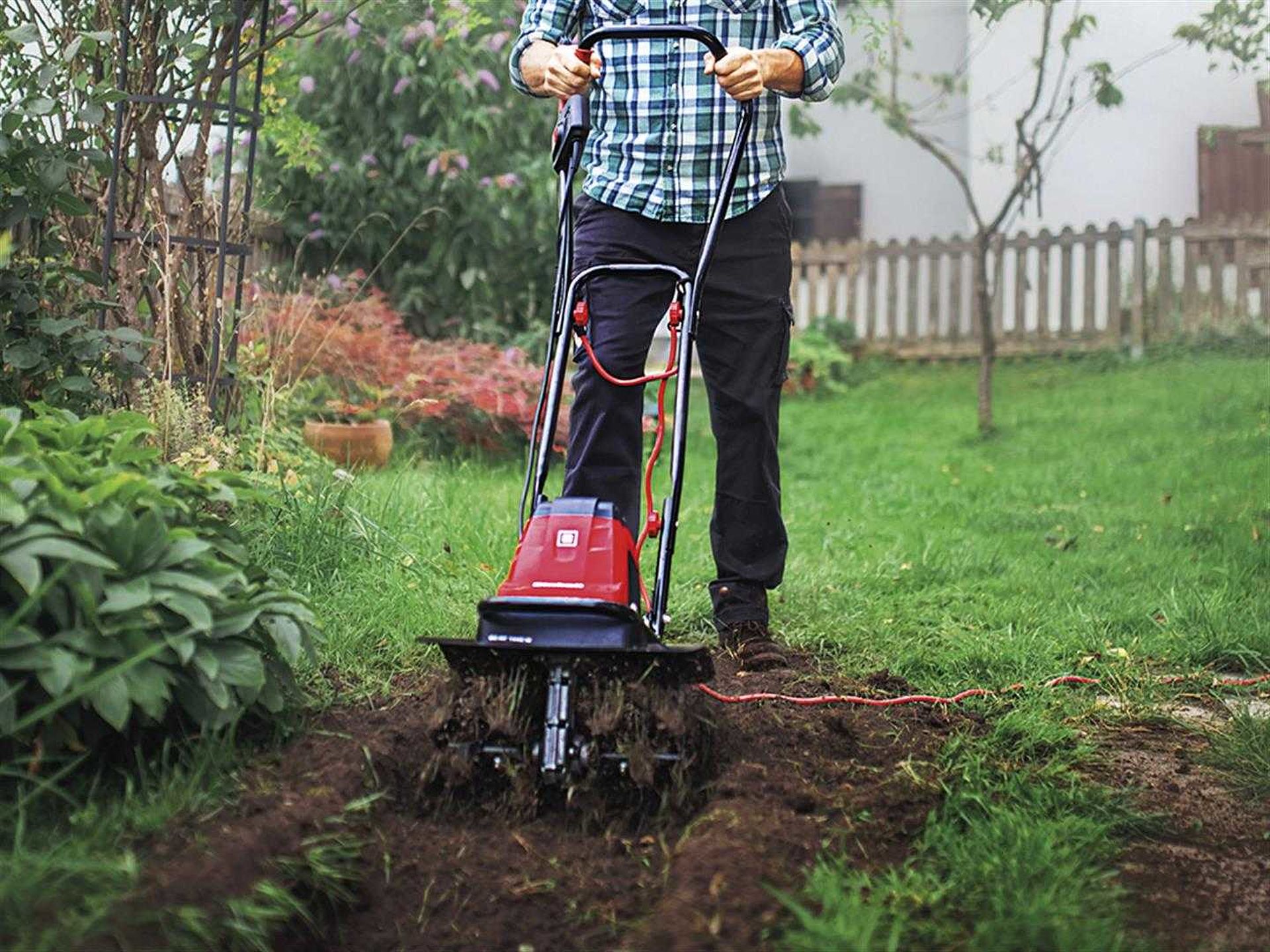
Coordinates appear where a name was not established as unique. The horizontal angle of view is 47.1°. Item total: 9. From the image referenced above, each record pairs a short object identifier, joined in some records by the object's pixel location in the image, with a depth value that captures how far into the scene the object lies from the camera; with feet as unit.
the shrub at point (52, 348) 11.18
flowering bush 27.40
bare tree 26.27
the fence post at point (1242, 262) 34.88
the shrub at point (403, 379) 21.16
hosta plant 7.31
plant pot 19.79
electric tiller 8.30
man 11.23
